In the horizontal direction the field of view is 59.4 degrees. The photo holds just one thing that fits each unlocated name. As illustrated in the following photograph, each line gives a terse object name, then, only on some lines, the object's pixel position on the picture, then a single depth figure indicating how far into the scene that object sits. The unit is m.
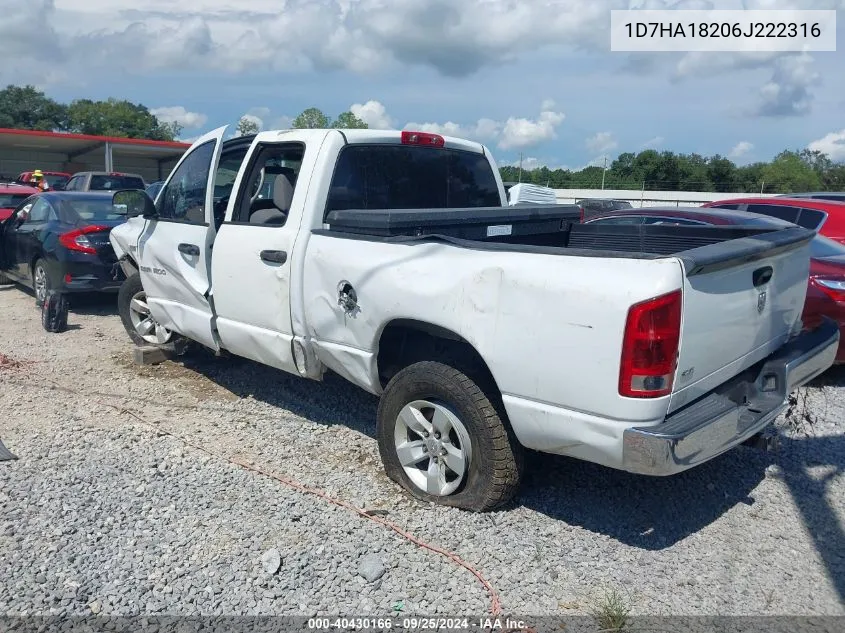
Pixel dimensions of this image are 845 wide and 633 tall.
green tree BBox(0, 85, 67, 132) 87.69
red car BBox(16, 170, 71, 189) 25.78
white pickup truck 3.14
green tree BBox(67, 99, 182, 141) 93.25
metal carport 33.91
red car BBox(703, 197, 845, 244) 8.81
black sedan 8.60
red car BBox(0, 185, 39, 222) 13.67
